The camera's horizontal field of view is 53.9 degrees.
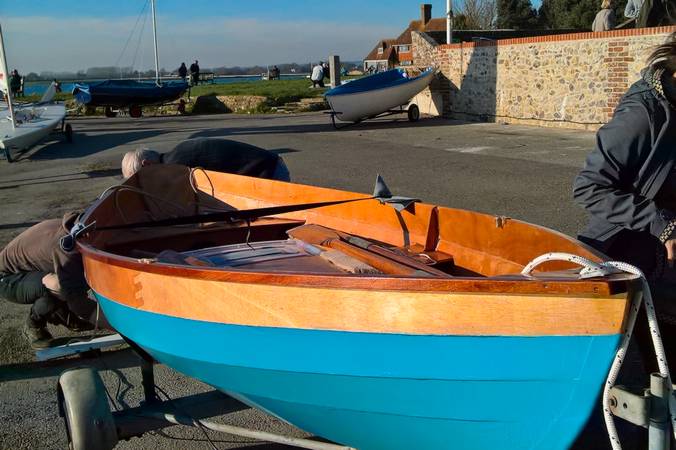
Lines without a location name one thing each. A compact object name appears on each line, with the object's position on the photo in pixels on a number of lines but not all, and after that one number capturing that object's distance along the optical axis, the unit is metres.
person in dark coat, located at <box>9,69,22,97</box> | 27.44
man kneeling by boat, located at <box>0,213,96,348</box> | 4.03
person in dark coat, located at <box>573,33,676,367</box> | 2.39
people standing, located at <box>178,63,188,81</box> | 39.03
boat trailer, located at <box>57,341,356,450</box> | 2.72
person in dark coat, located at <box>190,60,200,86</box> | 39.91
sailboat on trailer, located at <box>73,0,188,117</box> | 25.77
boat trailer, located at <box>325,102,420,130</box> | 17.83
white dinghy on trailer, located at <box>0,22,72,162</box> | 13.07
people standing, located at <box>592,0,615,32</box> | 14.88
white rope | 1.98
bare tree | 38.53
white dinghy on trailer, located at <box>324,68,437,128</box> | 16.94
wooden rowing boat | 2.07
